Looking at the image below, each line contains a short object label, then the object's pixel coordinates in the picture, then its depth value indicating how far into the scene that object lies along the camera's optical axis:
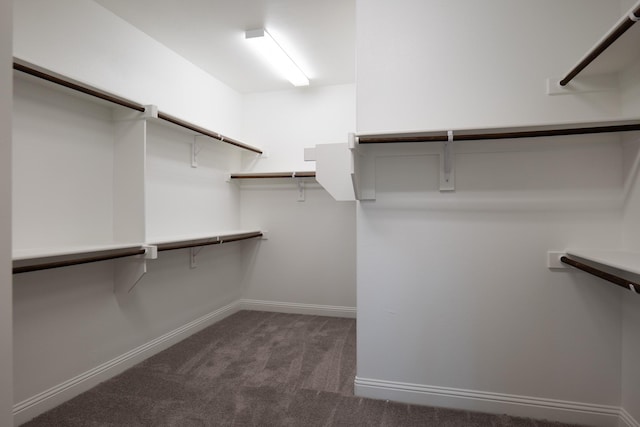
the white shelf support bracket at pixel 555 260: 1.84
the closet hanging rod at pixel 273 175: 3.54
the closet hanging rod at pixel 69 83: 1.61
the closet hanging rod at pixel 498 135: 1.60
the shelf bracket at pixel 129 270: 2.22
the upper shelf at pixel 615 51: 1.22
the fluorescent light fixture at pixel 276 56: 2.64
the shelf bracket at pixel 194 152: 3.13
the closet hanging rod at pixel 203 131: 2.42
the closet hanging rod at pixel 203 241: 2.41
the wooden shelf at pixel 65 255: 1.57
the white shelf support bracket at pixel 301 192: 3.77
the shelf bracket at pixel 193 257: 3.14
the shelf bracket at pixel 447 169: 1.98
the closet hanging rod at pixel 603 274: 1.28
